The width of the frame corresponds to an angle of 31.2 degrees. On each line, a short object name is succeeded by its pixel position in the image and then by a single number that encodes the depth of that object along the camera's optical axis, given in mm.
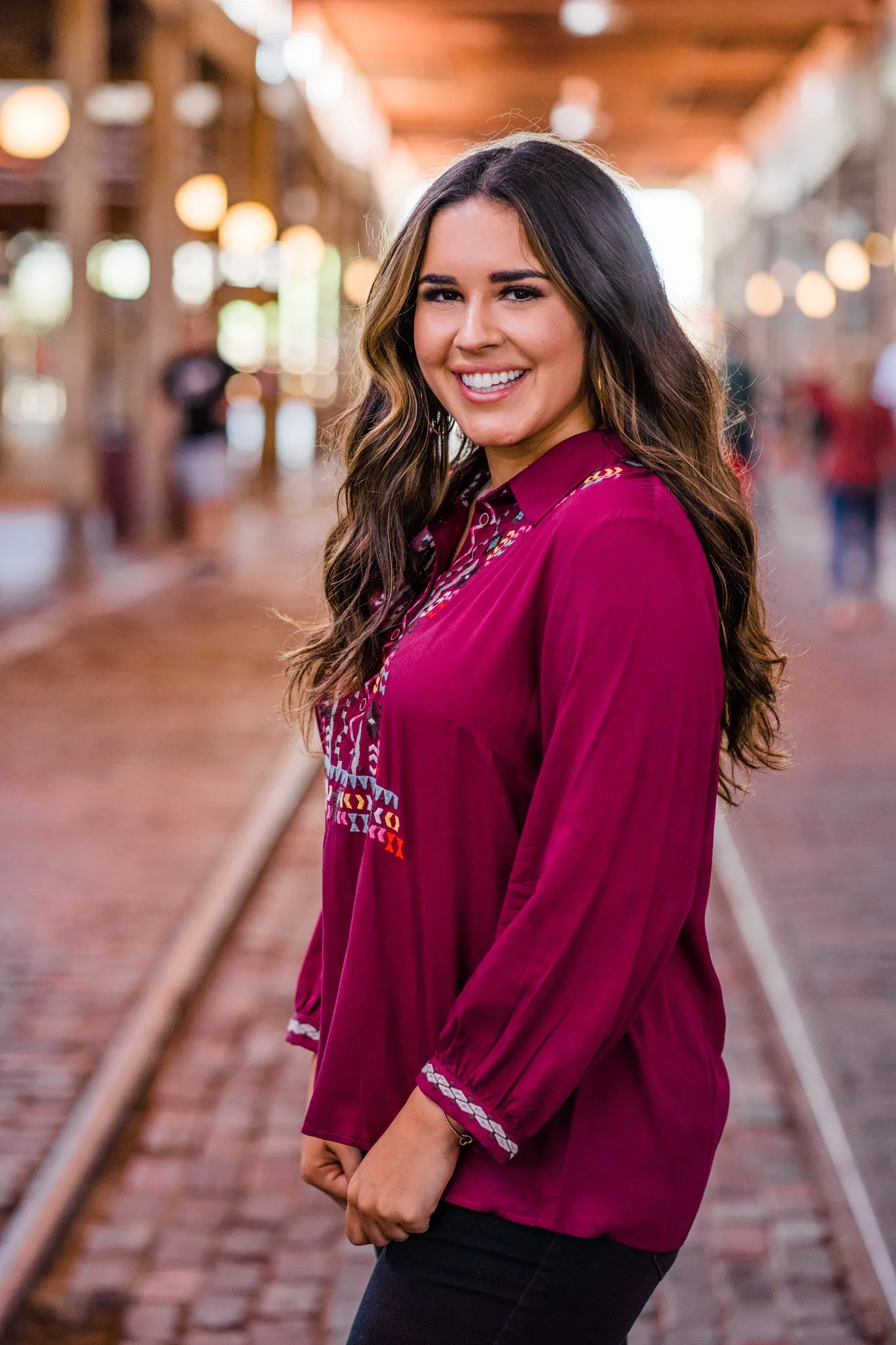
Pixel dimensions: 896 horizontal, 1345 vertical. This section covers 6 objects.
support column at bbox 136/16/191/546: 17047
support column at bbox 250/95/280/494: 22234
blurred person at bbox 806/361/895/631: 12336
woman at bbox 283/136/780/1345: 1526
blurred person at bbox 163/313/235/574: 14148
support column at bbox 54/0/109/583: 14500
